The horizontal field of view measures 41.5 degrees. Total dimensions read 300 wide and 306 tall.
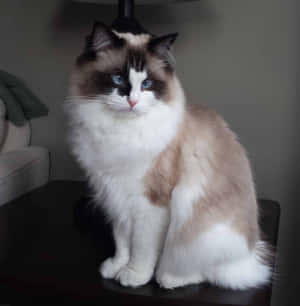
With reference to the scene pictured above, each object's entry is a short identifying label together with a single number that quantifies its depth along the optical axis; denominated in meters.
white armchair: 1.52
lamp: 1.19
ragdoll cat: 0.91
